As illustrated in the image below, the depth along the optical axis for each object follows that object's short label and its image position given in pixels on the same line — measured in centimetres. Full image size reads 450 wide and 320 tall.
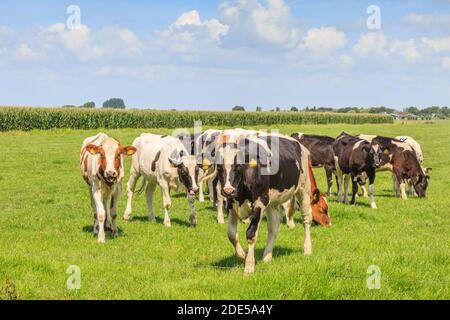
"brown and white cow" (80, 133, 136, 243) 1209
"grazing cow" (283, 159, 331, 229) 1399
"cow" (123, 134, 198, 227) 1424
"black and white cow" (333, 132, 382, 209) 1912
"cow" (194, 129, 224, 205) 1441
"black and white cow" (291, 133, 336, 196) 2123
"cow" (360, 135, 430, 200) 2167
